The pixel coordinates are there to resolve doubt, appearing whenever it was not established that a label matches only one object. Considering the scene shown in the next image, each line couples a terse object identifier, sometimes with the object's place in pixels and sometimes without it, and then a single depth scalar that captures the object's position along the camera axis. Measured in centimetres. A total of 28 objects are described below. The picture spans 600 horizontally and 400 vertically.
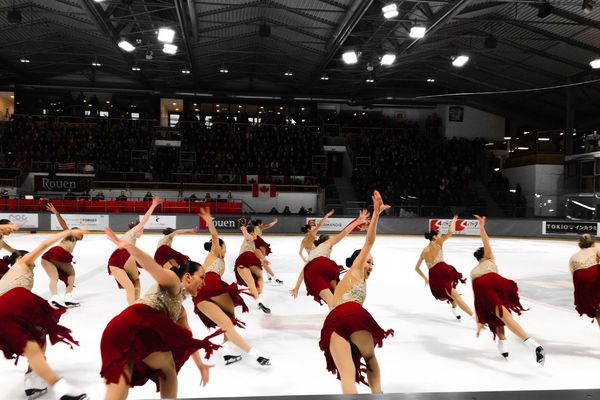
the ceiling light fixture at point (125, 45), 2012
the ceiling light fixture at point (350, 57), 2152
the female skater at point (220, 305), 479
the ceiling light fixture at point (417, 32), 1786
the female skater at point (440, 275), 695
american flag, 2747
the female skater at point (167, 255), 780
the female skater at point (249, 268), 729
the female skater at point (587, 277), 566
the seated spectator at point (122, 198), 2346
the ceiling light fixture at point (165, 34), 1828
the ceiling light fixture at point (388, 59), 2136
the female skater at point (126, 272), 704
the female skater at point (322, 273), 606
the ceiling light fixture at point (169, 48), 1992
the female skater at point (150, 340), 278
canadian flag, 2716
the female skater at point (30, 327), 377
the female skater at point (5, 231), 548
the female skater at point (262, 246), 956
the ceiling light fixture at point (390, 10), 1623
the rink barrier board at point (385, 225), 2175
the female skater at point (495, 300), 529
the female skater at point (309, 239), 950
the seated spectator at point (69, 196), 2230
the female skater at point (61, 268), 744
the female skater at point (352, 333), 336
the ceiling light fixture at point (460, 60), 2131
